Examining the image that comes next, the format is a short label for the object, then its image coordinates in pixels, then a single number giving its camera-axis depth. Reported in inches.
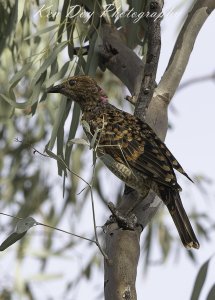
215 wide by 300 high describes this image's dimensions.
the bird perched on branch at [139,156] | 320.8
